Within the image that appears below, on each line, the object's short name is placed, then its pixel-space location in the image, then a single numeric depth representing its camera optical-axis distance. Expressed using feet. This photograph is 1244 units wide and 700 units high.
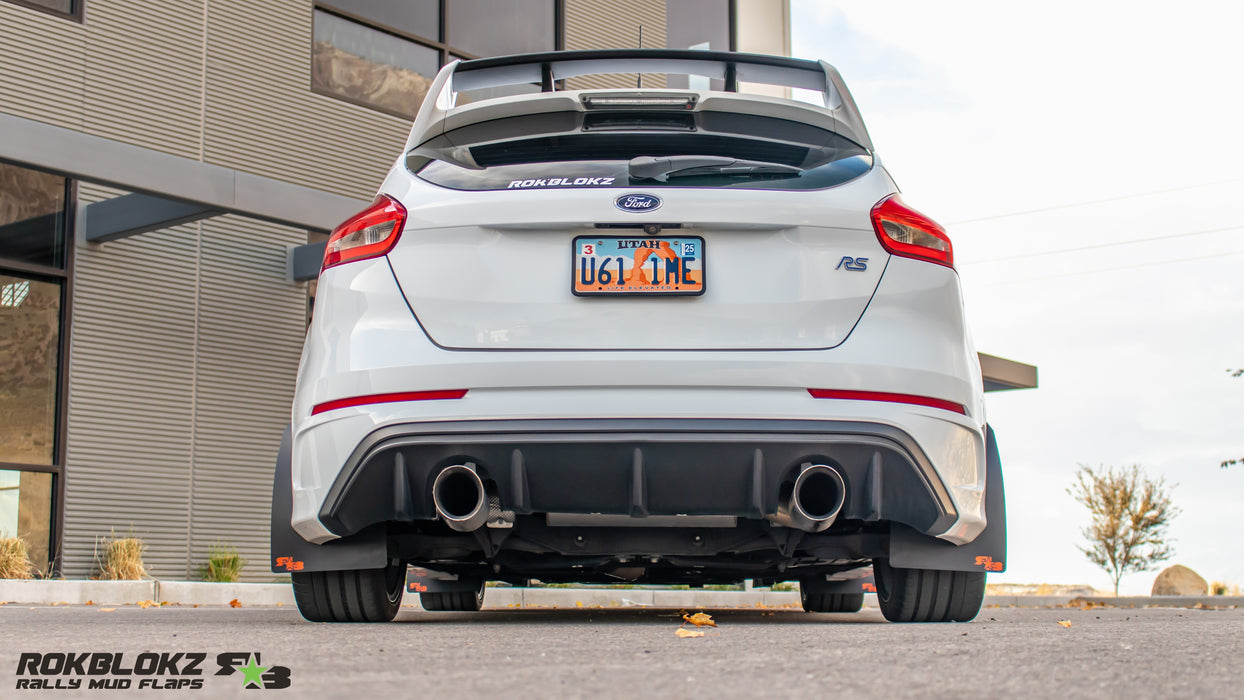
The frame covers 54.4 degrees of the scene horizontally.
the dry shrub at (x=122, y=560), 38.11
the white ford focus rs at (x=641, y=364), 11.11
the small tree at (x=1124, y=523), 104.63
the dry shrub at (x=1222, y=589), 72.89
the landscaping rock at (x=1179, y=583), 72.28
